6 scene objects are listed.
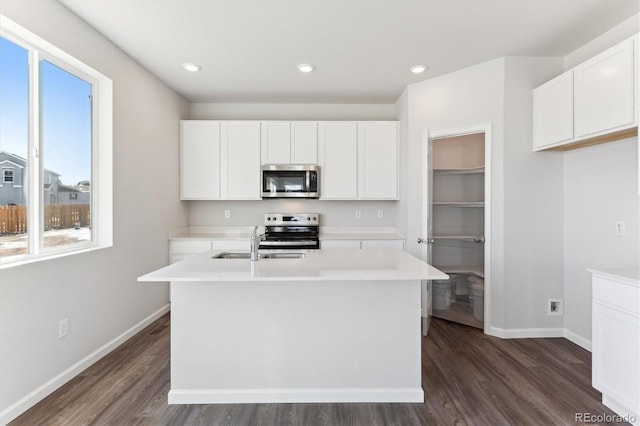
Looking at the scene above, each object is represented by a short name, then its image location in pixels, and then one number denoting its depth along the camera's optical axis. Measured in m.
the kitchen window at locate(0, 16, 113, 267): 1.93
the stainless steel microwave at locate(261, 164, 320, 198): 3.97
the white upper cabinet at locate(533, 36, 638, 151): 2.04
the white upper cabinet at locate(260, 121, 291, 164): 4.02
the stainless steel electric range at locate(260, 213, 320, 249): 4.18
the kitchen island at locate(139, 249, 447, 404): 1.97
